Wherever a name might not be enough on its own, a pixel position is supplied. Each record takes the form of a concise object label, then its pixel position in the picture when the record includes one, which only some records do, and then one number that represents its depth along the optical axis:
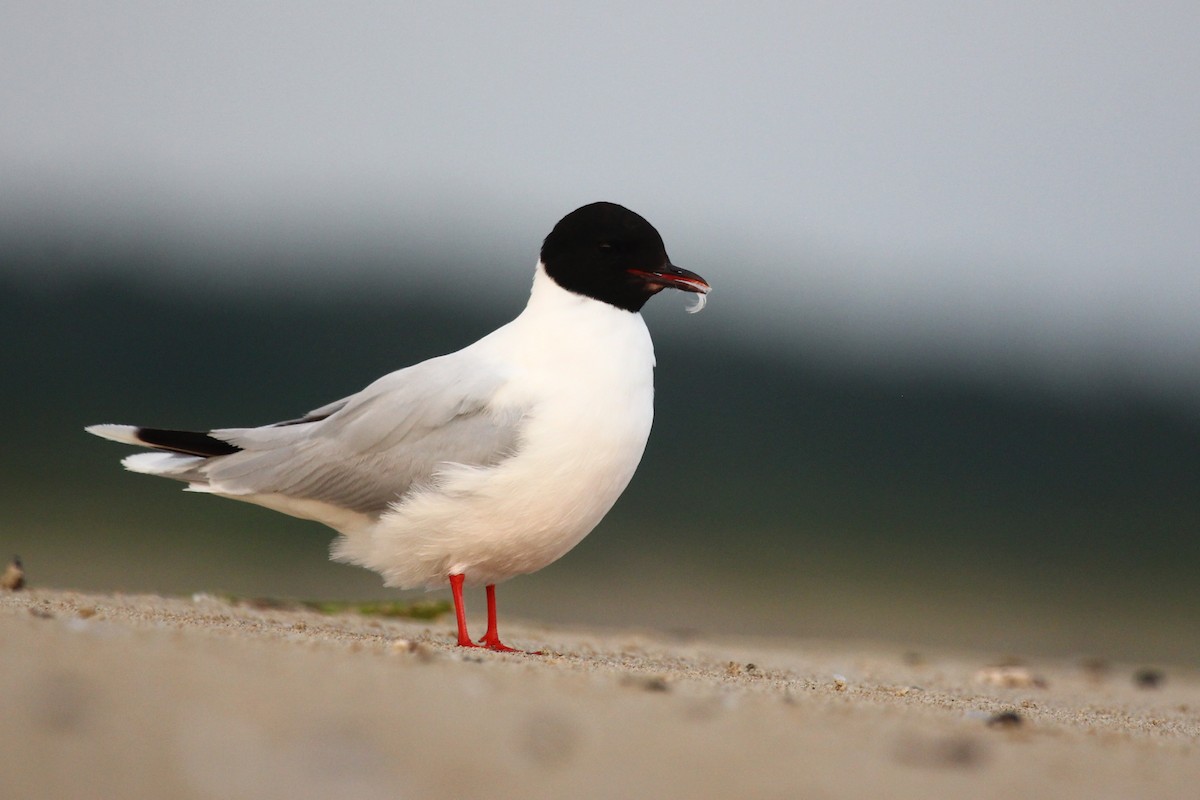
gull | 12.32
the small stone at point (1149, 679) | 16.58
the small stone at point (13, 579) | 13.87
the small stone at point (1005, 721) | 8.86
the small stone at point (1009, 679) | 14.68
